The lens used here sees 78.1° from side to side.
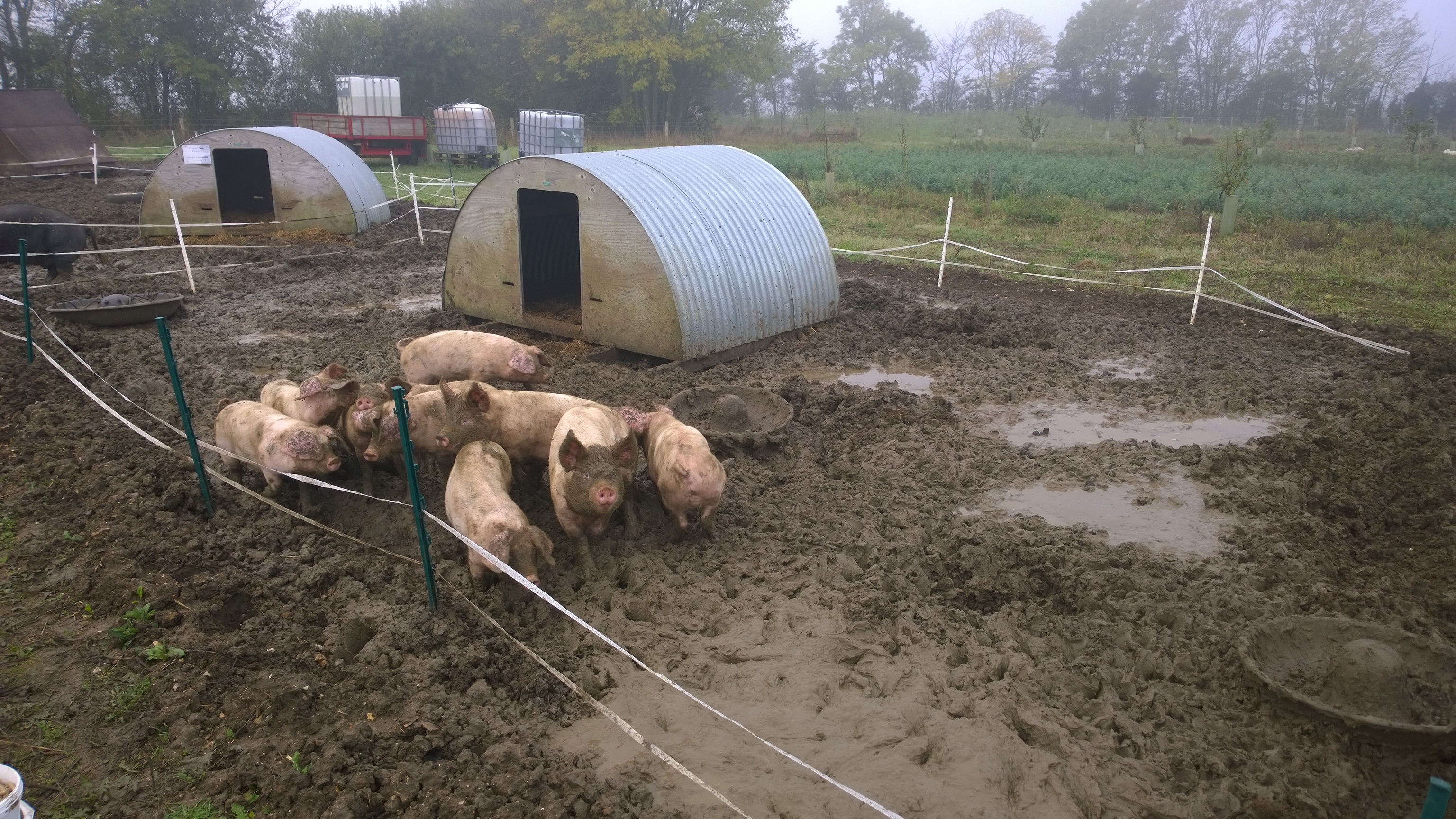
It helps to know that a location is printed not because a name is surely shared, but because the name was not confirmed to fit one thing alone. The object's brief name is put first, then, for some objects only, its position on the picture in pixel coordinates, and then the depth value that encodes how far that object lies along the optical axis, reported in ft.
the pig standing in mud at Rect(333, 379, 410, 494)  18.94
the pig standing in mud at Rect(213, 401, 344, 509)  18.61
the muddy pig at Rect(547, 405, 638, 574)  16.33
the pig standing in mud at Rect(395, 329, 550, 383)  23.76
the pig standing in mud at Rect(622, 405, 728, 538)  17.66
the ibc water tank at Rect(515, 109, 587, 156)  115.14
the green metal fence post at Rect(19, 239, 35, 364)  26.89
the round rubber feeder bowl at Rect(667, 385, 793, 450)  23.08
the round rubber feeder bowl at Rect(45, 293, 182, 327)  33.78
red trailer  111.34
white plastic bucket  9.71
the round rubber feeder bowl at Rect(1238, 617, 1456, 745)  12.30
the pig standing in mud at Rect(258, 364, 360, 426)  19.90
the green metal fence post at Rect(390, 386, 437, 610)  14.53
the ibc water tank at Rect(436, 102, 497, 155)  115.96
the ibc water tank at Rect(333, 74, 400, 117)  131.44
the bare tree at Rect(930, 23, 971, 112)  211.20
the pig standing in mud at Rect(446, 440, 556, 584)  15.79
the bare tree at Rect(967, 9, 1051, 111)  203.72
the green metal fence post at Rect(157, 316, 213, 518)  17.46
